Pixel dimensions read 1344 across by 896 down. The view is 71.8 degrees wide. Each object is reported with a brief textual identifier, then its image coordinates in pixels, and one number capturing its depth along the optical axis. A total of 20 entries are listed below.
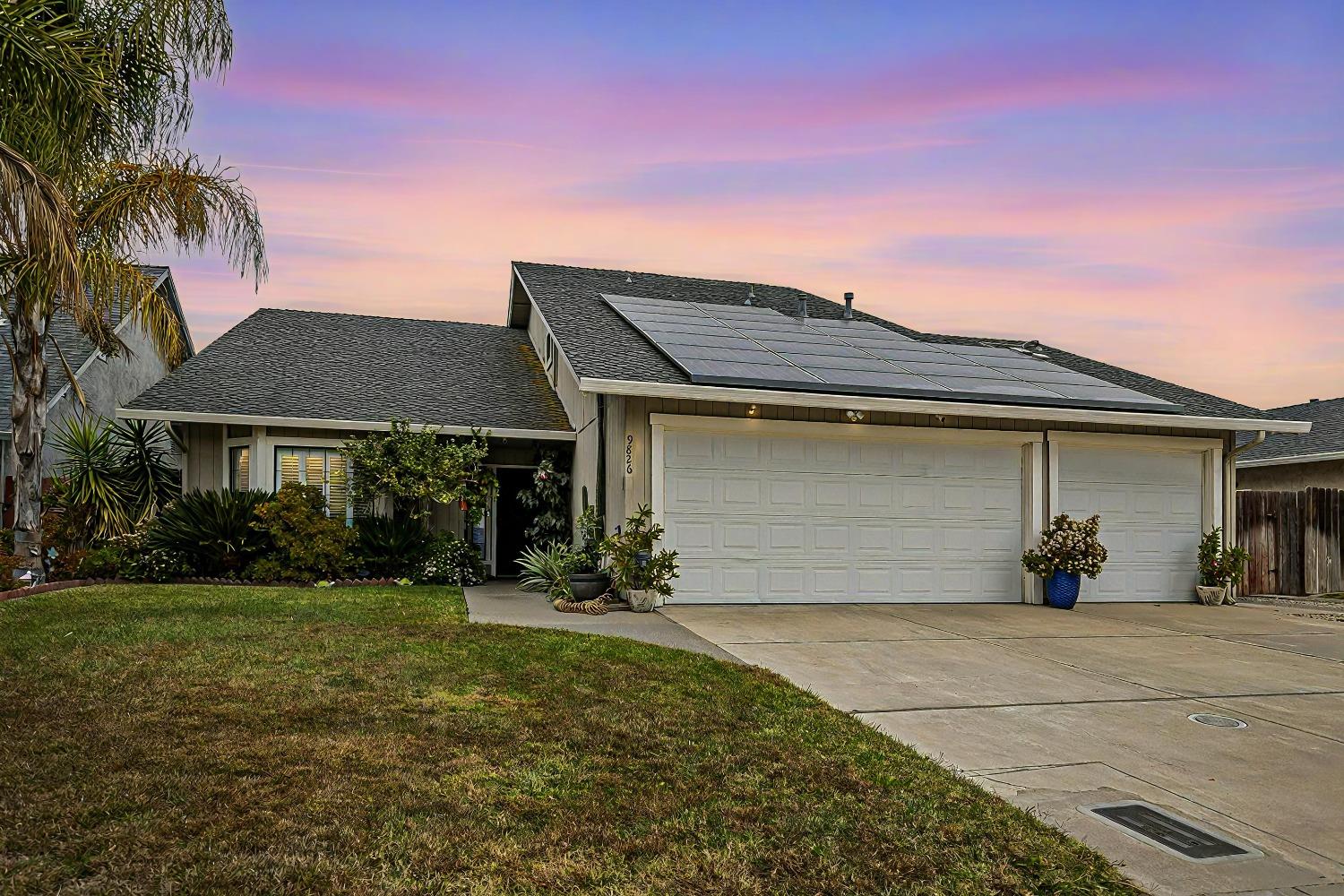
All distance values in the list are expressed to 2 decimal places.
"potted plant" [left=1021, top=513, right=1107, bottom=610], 12.24
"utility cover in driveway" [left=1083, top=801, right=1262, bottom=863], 3.82
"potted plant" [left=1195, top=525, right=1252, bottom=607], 13.24
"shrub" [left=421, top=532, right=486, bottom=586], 13.53
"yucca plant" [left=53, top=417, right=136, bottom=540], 13.65
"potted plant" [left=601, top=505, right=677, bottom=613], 10.91
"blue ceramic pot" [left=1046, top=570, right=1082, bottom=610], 12.32
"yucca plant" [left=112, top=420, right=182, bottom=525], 14.24
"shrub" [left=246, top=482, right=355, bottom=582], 12.67
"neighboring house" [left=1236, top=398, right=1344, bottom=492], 18.89
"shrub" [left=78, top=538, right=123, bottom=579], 12.69
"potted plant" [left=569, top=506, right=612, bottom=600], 11.23
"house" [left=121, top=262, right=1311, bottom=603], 11.65
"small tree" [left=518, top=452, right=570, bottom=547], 14.28
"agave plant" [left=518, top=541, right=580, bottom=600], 11.66
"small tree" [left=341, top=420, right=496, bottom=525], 13.25
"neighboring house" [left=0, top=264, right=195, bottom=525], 17.84
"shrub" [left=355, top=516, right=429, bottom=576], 13.40
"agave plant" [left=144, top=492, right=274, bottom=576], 12.60
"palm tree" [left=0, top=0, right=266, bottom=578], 9.53
